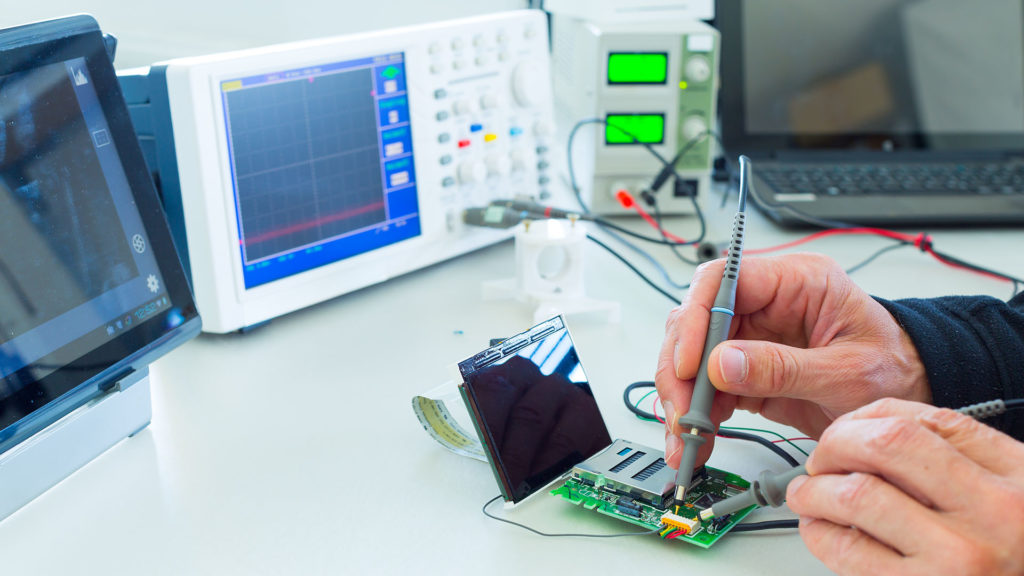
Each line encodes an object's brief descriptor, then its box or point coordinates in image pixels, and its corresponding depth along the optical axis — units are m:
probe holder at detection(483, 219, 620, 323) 1.10
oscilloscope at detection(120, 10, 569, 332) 0.98
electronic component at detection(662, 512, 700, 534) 0.66
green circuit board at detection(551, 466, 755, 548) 0.68
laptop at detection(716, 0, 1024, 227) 1.61
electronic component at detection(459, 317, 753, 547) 0.71
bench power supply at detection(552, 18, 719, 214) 1.43
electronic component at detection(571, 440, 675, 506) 0.70
